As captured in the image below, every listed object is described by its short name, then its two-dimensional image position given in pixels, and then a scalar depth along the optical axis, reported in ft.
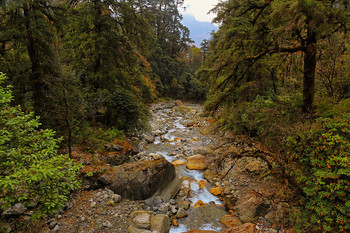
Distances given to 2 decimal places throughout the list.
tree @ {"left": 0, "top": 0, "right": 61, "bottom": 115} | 21.80
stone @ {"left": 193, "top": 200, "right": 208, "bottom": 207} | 24.86
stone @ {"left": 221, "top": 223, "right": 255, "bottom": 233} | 17.36
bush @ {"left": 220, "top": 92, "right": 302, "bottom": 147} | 17.11
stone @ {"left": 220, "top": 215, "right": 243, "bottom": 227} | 20.84
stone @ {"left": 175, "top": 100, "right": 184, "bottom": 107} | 110.33
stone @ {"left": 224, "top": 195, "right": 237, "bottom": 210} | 23.85
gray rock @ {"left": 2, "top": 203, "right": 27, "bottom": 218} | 15.01
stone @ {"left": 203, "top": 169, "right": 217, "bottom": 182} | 30.96
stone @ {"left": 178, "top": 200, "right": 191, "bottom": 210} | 24.16
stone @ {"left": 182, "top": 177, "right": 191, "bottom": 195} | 27.85
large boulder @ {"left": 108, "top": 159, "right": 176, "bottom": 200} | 23.43
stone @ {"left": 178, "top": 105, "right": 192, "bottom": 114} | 92.95
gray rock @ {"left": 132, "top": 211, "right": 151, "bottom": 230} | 18.88
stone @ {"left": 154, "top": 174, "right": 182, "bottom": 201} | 24.98
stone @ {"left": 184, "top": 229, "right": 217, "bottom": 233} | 19.83
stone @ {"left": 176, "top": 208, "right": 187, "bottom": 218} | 22.44
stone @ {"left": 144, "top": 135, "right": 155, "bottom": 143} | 47.62
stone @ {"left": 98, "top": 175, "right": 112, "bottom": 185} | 23.86
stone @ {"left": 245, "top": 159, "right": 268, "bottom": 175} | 27.76
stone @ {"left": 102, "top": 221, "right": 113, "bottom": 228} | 18.46
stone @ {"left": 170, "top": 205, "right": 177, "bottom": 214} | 22.84
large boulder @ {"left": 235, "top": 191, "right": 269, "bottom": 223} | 20.75
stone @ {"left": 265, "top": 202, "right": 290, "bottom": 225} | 18.54
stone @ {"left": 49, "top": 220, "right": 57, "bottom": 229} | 16.58
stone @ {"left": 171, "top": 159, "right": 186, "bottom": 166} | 36.62
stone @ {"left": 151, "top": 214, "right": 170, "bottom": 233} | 18.90
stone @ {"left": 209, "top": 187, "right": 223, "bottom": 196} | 27.09
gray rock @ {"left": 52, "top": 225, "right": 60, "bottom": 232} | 16.36
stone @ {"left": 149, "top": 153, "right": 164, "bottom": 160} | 35.45
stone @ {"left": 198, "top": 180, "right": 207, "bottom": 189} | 29.27
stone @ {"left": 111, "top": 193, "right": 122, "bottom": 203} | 22.20
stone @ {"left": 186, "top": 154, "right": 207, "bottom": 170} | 35.12
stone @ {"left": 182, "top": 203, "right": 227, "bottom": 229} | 21.40
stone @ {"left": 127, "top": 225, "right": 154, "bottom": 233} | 18.05
